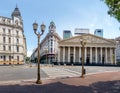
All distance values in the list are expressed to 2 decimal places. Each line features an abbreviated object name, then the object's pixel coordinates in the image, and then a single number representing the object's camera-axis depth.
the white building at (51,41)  65.27
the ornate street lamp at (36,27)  8.00
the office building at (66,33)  59.51
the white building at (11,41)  36.59
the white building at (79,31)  56.87
